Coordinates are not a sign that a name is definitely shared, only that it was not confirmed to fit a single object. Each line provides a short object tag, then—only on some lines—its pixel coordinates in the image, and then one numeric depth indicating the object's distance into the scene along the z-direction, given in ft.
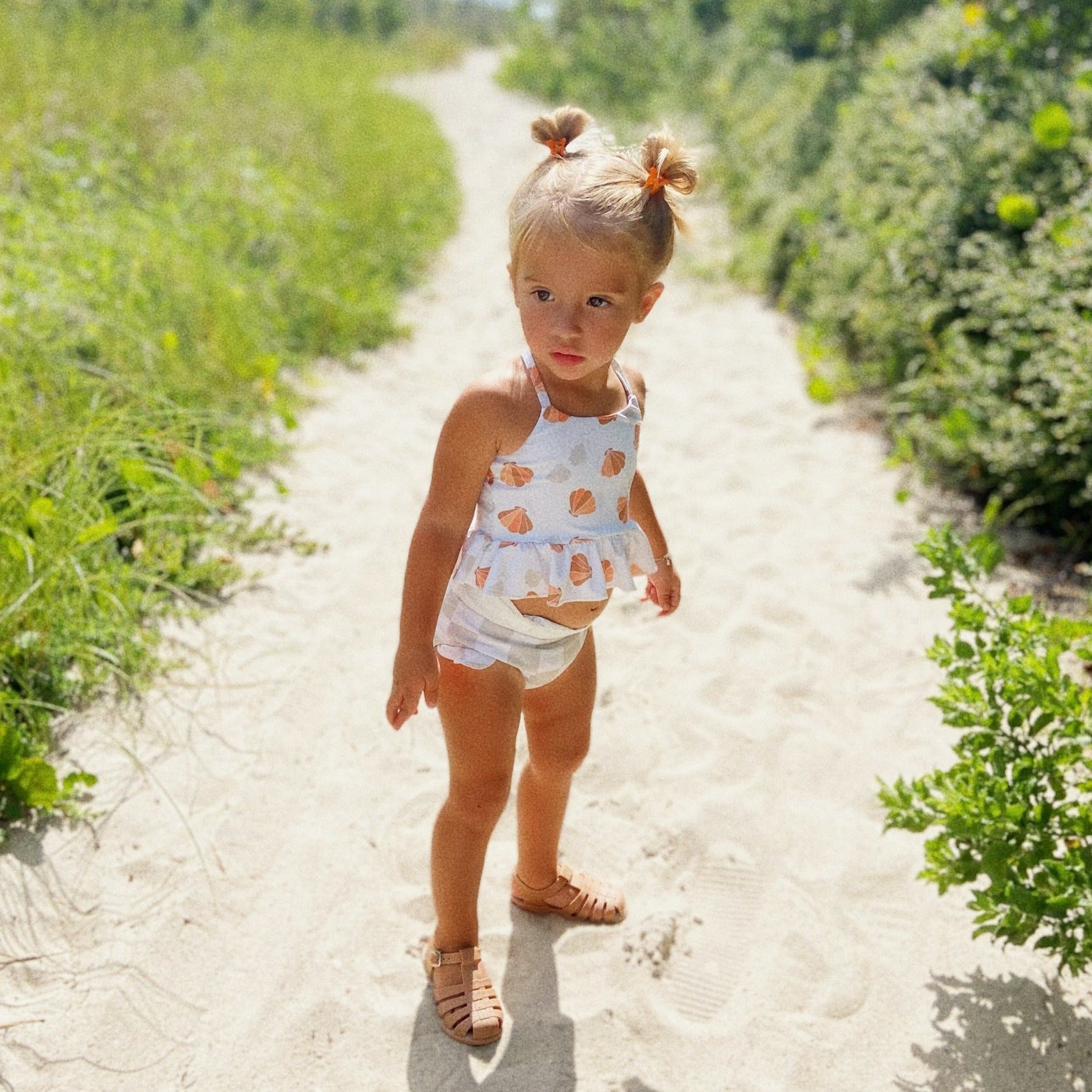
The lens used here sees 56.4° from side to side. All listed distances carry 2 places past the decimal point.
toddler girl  4.97
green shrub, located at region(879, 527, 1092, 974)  5.74
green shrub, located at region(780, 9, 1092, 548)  12.03
